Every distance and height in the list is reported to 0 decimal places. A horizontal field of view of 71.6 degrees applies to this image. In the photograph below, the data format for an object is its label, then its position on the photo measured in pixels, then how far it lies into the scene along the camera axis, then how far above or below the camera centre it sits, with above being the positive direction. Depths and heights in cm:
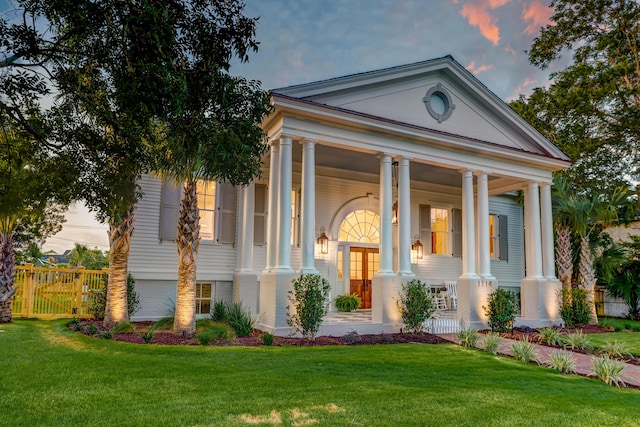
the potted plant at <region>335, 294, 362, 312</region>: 1342 -90
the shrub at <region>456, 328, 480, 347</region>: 902 -130
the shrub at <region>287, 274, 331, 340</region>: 898 -69
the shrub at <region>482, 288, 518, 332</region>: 1093 -88
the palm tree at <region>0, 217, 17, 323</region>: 1076 -3
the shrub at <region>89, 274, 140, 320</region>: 1091 -75
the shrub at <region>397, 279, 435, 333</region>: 1010 -77
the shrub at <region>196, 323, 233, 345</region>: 820 -122
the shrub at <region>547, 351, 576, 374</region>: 705 -140
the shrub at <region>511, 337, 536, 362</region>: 771 -133
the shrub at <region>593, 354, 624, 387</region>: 642 -139
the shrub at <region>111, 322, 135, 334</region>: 915 -119
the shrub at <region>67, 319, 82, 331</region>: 976 -125
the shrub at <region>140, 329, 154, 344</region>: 812 -122
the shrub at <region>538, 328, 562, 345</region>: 971 -135
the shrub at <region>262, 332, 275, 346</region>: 828 -125
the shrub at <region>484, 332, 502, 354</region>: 830 -130
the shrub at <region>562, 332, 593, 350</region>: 923 -137
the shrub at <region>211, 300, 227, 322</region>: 1080 -101
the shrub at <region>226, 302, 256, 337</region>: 946 -107
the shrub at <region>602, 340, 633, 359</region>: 847 -144
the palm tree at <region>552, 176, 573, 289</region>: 1405 +127
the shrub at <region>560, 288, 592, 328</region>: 1237 -92
